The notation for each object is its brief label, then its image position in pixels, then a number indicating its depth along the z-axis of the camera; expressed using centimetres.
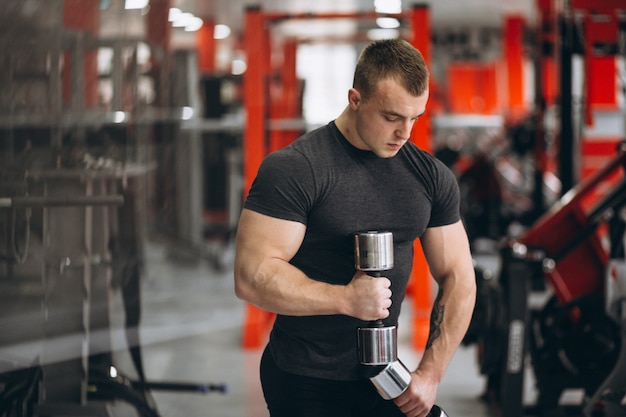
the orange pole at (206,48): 1556
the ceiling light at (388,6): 516
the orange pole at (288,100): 675
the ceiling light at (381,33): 721
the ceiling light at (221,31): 1574
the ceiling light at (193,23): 1253
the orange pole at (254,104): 519
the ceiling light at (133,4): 522
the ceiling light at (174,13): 1005
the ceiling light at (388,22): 584
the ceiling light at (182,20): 1141
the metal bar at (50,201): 289
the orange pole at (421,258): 511
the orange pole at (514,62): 1333
